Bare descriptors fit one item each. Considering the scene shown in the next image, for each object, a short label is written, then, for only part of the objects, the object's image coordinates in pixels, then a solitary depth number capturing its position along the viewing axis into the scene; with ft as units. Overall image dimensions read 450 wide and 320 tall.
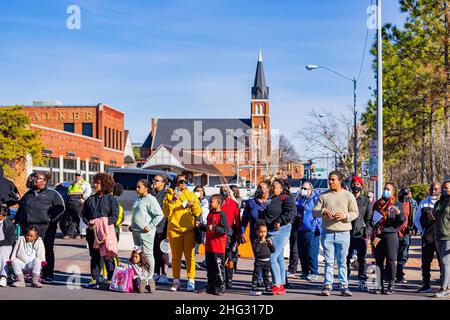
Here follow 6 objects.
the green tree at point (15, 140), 119.55
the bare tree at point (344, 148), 153.28
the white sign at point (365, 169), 75.55
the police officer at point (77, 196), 63.05
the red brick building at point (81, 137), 166.50
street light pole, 109.87
